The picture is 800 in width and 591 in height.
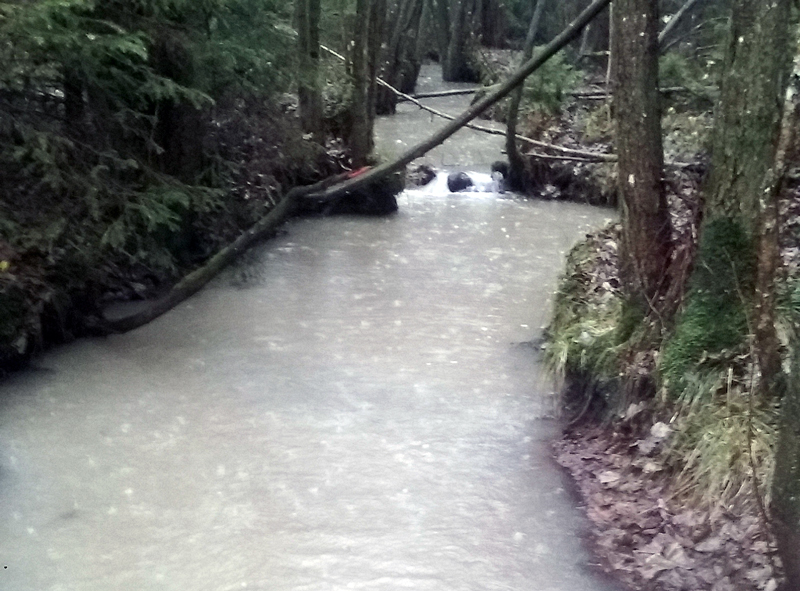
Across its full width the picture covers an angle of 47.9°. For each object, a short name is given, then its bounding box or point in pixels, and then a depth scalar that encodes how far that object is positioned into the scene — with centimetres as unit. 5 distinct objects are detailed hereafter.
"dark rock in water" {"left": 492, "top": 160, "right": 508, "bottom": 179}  1750
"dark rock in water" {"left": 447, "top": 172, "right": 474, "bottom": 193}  1733
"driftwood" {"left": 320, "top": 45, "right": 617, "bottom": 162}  786
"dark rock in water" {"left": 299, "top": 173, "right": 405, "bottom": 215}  1465
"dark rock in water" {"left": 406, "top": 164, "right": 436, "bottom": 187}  1748
